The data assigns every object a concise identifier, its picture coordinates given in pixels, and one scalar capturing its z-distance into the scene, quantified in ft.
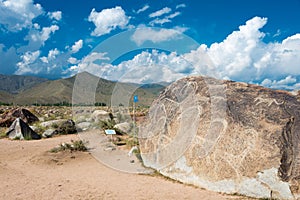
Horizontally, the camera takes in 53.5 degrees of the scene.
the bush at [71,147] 40.52
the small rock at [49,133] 56.58
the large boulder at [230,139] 22.00
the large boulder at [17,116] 71.31
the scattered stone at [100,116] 72.03
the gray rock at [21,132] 53.98
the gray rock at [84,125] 62.78
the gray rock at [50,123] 64.23
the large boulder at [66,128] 60.28
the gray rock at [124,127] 58.57
